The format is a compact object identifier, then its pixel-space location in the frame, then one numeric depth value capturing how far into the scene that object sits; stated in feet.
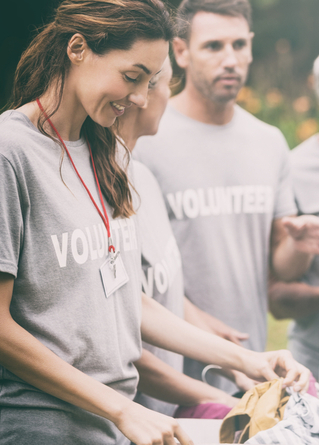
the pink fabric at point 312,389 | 7.19
